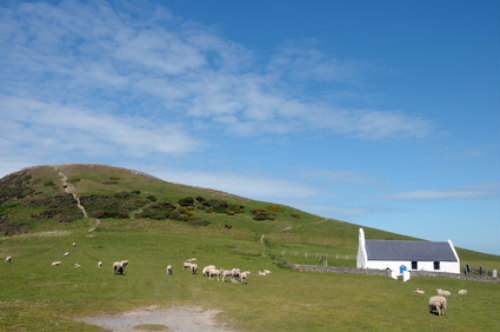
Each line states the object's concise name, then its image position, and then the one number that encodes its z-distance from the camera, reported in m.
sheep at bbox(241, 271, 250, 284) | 45.09
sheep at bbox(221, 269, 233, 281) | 45.74
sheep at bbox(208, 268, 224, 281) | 46.47
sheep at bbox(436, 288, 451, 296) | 40.81
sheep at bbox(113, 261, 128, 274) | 44.66
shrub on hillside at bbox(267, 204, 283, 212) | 126.34
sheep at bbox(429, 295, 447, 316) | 30.25
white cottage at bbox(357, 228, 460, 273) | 67.88
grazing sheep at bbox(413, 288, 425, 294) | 42.28
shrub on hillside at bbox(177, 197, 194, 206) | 111.94
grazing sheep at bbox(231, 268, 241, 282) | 45.66
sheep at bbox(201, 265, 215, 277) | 48.15
